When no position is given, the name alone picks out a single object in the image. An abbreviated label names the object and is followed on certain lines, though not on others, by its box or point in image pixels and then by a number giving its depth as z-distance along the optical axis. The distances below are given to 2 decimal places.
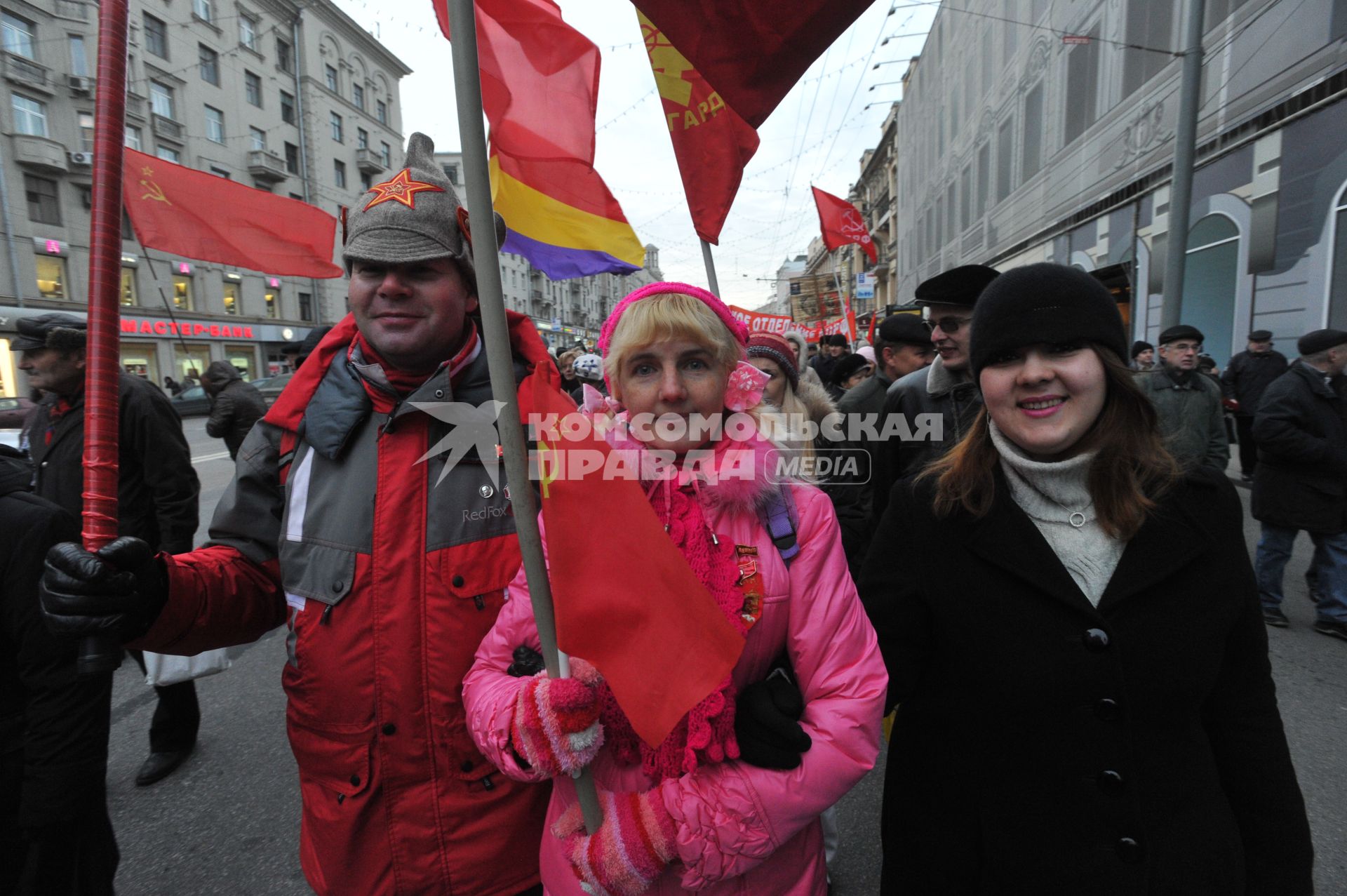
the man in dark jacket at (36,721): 1.66
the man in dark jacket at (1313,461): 4.24
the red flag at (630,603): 1.04
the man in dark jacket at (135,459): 3.03
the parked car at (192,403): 21.20
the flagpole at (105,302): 1.15
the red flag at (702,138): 2.87
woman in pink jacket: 1.19
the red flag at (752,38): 1.09
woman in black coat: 1.28
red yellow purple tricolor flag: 2.90
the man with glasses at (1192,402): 4.95
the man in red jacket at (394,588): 1.44
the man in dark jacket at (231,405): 5.63
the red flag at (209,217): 2.93
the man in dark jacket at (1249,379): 8.01
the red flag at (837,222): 9.04
